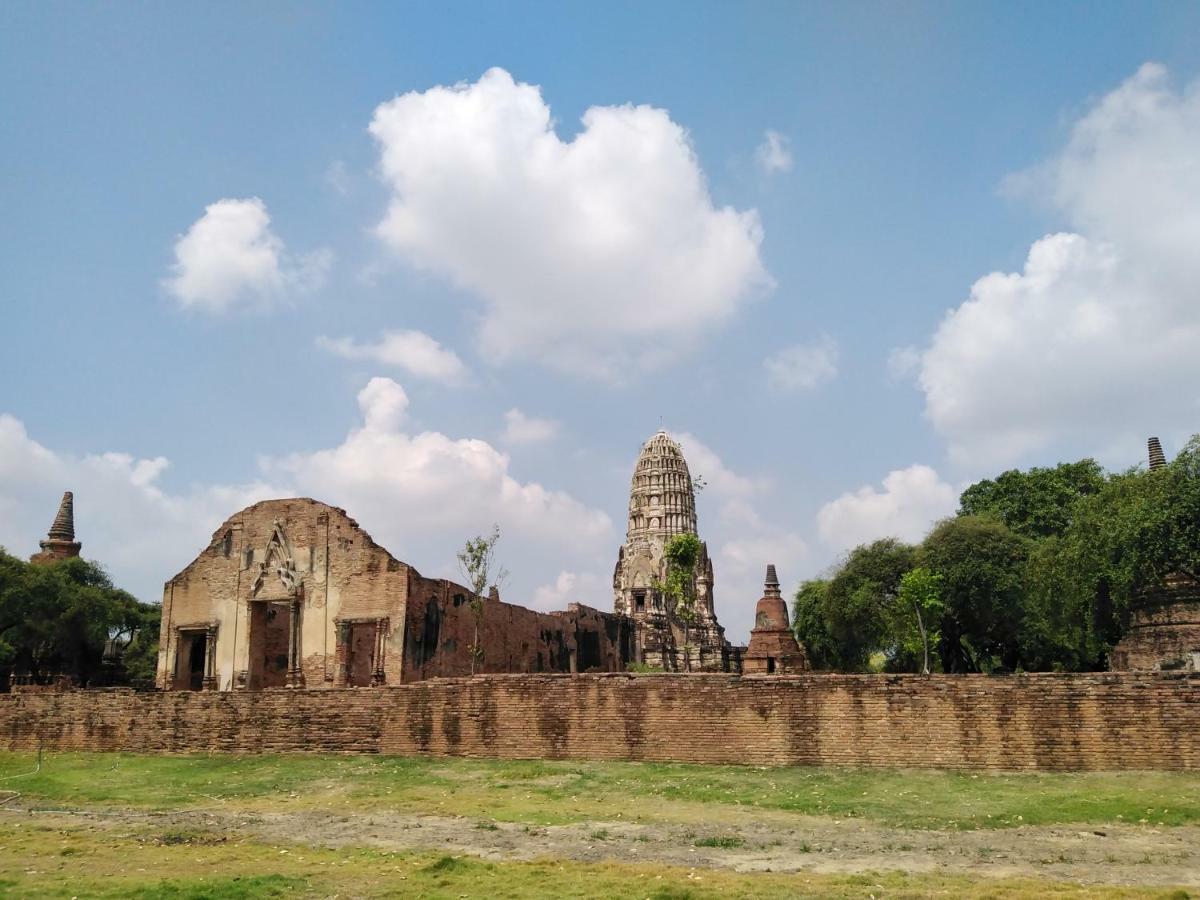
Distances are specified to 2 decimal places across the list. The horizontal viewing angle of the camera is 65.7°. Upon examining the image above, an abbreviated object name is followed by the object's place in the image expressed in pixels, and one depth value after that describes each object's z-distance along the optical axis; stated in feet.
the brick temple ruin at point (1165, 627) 78.54
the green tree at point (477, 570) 91.97
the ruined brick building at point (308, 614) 83.92
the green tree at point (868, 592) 138.62
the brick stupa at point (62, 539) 165.07
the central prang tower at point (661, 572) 161.99
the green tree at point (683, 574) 162.40
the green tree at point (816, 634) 166.30
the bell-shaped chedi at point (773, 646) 100.27
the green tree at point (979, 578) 129.39
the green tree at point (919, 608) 109.40
